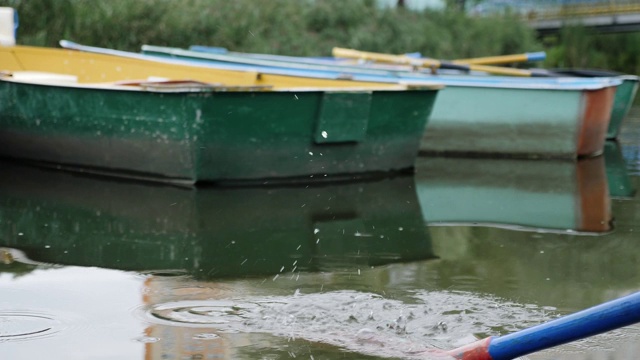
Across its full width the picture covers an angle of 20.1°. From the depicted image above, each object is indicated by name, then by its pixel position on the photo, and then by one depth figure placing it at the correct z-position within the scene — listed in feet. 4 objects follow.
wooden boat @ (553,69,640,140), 66.77
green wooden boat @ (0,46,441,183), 42.63
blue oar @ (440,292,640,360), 16.13
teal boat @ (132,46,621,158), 56.81
